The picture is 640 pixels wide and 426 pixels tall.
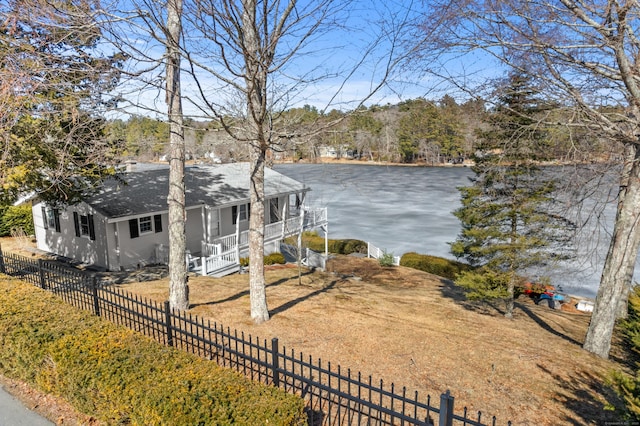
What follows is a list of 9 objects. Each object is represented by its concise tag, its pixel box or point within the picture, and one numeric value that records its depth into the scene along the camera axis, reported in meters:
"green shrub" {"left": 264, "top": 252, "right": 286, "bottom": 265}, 19.80
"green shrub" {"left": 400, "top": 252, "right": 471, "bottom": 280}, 21.47
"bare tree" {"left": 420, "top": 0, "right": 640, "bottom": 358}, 6.88
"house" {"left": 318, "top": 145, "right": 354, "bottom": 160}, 93.31
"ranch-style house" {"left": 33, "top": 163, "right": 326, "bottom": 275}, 15.58
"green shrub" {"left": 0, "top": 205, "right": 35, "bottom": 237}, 21.08
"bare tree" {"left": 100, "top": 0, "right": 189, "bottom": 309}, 8.22
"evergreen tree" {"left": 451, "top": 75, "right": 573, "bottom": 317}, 11.82
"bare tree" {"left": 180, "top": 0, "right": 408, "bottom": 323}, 5.95
